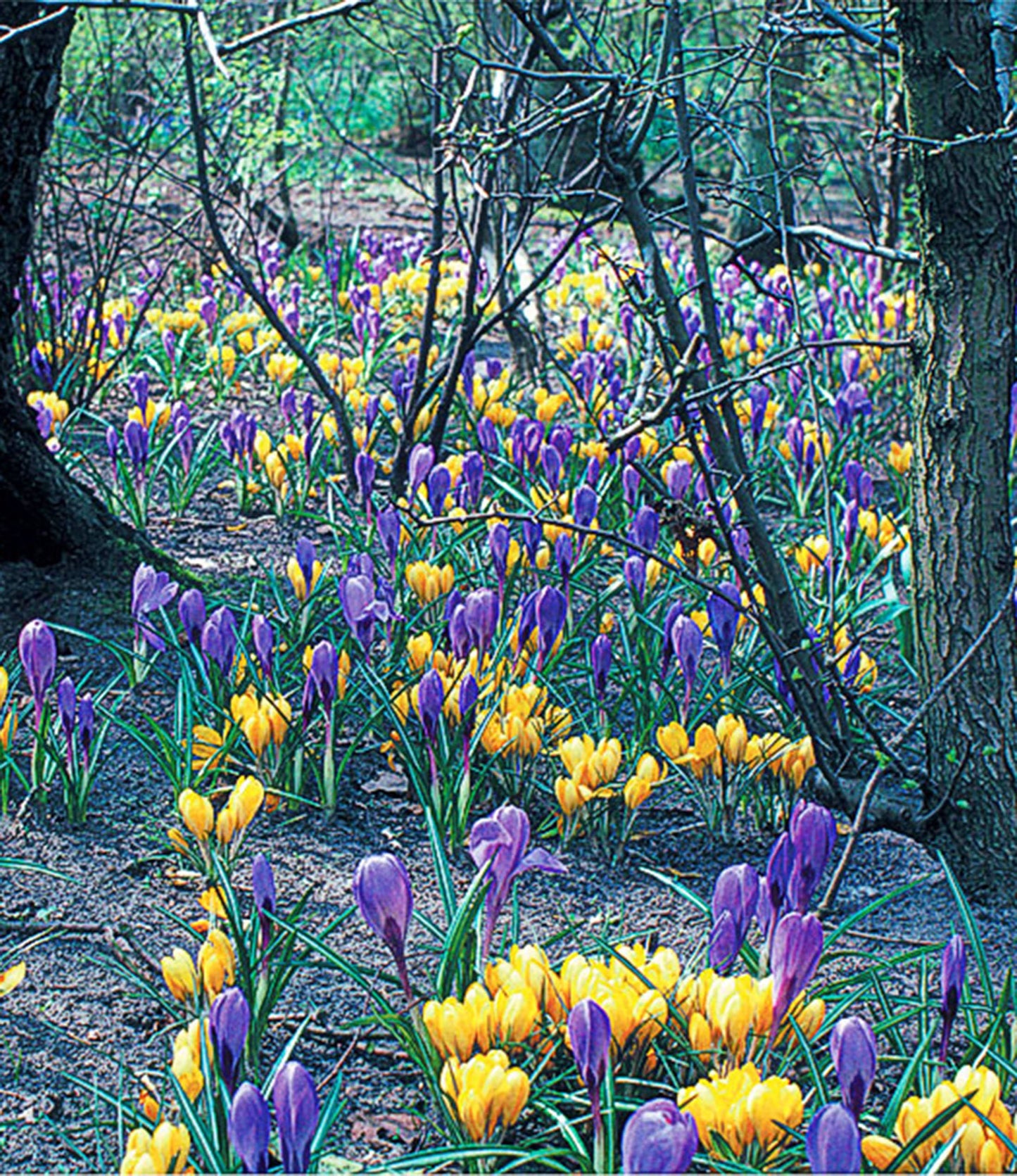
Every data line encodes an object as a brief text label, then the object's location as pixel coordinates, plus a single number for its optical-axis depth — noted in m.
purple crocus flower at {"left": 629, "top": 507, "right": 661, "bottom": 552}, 3.19
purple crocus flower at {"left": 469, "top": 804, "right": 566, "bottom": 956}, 1.70
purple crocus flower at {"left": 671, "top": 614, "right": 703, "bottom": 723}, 2.70
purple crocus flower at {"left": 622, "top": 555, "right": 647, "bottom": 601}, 3.16
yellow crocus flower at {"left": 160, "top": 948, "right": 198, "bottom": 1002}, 1.82
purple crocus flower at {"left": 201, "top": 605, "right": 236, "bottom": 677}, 2.63
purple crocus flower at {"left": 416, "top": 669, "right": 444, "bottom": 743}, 2.34
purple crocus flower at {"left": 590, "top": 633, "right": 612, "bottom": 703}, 2.73
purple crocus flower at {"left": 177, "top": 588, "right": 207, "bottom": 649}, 2.67
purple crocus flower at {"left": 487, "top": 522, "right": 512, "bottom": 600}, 3.03
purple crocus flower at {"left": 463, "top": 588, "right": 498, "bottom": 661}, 2.70
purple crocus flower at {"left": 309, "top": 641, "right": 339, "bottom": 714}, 2.51
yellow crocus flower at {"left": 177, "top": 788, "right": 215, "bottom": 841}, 2.18
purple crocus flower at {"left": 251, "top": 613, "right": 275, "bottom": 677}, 2.66
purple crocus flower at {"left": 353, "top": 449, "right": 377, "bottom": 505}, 3.64
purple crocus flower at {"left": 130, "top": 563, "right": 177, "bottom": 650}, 2.68
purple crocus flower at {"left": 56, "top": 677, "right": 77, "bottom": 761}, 2.38
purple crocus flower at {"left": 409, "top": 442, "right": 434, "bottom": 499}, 3.65
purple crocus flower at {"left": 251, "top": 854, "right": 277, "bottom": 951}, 1.77
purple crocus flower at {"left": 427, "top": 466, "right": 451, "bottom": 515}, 3.54
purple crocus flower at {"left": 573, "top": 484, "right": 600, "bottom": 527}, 3.33
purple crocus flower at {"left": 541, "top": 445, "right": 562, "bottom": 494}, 3.76
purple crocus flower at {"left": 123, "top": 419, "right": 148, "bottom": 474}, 3.90
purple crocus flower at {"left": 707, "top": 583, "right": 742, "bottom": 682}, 2.79
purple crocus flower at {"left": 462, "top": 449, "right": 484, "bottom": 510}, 3.74
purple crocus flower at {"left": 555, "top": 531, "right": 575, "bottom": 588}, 3.23
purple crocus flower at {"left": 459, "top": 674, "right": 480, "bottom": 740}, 2.46
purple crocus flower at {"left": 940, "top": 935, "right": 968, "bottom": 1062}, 1.68
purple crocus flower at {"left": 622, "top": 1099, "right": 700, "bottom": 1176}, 1.24
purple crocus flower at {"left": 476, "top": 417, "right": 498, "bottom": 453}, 4.34
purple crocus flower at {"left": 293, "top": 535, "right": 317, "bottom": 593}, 3.16
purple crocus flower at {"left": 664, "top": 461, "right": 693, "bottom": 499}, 3.69
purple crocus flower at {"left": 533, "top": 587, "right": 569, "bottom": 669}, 2.72
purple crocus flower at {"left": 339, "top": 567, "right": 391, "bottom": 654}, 2.66
